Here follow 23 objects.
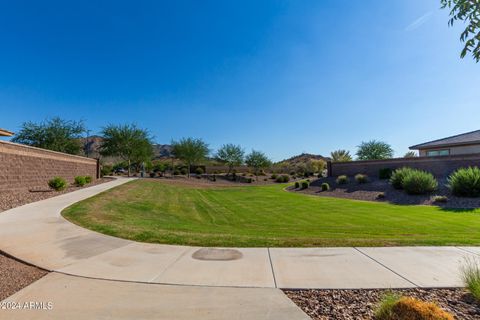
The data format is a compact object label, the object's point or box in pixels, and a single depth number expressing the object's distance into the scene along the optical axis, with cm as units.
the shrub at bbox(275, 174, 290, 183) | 4532
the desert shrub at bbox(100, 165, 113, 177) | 4761
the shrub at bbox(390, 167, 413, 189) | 2133
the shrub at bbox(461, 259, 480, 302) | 359
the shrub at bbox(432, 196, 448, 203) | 1677
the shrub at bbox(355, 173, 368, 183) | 2642
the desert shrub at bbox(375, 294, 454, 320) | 281
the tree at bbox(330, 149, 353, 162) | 5022
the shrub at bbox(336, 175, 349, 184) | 2821
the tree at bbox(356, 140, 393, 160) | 4178
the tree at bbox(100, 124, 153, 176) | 4334
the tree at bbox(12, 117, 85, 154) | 3566
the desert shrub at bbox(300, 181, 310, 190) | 3024
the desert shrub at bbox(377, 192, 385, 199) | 2035
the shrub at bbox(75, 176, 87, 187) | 2105
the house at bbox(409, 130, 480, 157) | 2605
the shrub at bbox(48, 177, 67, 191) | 1687
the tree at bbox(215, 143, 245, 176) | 5628
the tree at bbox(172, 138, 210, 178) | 5162
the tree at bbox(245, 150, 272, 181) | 5575
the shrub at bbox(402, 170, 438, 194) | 1866
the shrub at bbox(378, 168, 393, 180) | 2583
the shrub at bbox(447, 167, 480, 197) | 1647
